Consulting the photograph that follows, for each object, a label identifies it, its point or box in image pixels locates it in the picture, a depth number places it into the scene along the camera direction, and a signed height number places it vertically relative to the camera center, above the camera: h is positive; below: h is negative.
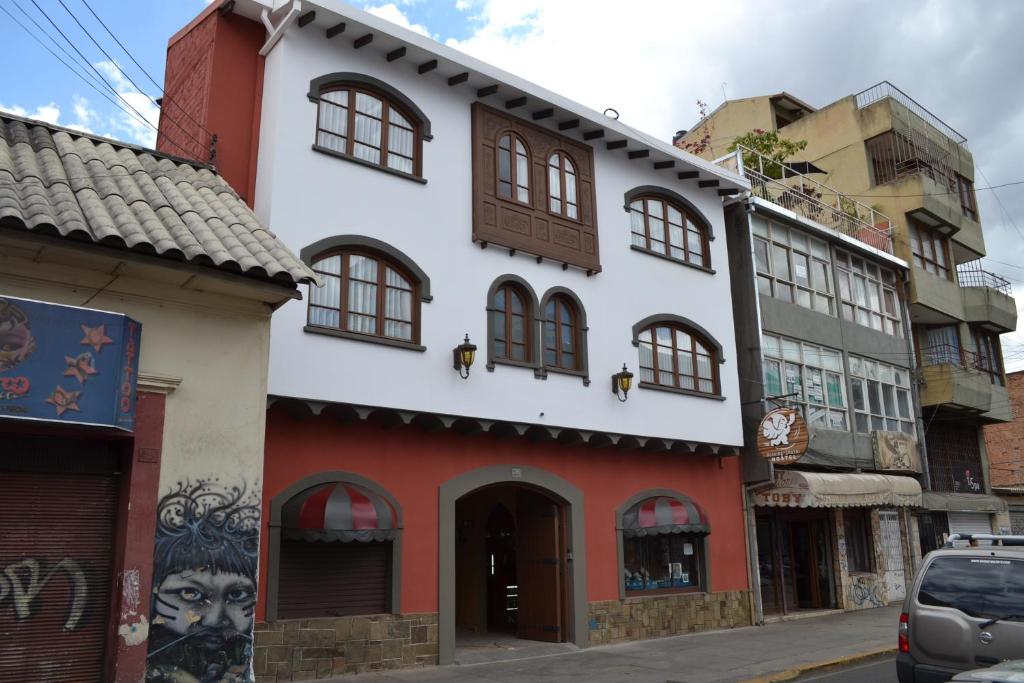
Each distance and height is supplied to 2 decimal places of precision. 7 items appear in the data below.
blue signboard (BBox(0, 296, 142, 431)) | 7.59 +1.82
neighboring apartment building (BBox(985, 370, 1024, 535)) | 36.62 +4.32
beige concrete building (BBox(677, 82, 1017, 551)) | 25.77 +8.77
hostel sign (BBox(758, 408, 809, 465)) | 16.83 +2.26
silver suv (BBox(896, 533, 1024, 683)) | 7.88 -0.63
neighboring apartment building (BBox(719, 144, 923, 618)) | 19.52 +3.74
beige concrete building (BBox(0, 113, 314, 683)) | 7.89 +1.32
